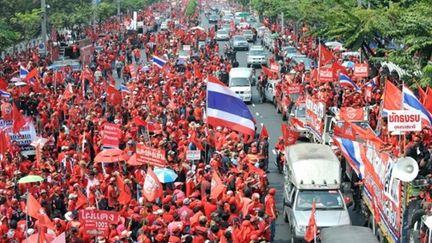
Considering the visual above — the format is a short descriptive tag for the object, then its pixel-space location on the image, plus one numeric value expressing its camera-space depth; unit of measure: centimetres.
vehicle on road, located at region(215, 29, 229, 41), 7556
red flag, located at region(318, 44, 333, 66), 3394
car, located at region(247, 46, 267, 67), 5538
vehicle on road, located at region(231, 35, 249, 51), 6669
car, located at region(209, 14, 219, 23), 10363
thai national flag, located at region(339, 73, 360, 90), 3195
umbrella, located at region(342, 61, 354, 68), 4186
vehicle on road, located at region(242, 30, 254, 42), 7369
